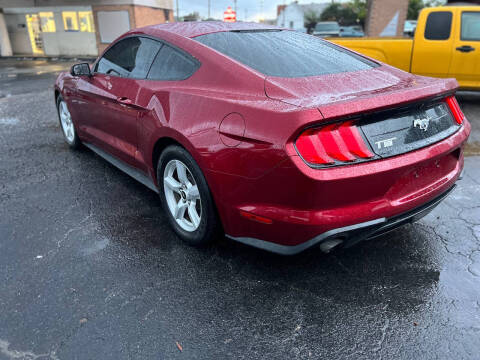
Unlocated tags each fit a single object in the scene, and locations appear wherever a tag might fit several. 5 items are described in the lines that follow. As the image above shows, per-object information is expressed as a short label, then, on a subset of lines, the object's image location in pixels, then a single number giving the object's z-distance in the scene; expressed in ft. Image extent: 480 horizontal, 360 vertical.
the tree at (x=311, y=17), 165.99
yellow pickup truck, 23.00
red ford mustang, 6.97
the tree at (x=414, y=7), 136.26
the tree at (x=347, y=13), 144.05
